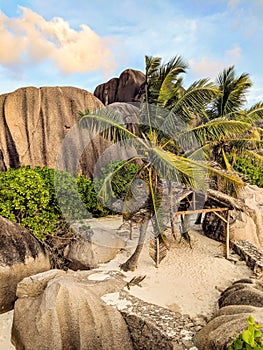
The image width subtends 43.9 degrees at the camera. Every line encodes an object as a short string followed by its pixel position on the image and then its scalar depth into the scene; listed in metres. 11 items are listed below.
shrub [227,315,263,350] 3.57
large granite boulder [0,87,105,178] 15.30
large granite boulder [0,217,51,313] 8.34
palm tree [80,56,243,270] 8.91
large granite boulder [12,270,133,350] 7.08
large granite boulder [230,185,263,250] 12.60
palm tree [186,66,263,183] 14.64
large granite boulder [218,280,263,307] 6.85
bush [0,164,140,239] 9.92
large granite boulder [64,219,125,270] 10.19
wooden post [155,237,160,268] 9.86
